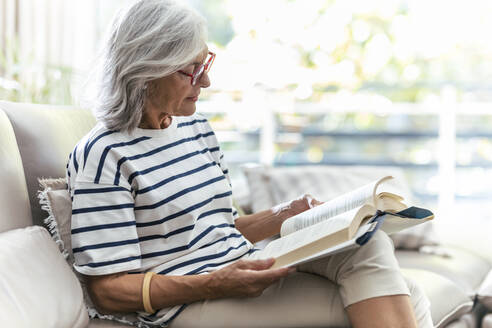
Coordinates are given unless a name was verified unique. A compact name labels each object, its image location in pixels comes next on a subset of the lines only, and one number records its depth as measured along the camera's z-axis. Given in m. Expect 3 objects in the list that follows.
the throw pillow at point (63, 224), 1.94
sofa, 1.75
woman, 1.86
